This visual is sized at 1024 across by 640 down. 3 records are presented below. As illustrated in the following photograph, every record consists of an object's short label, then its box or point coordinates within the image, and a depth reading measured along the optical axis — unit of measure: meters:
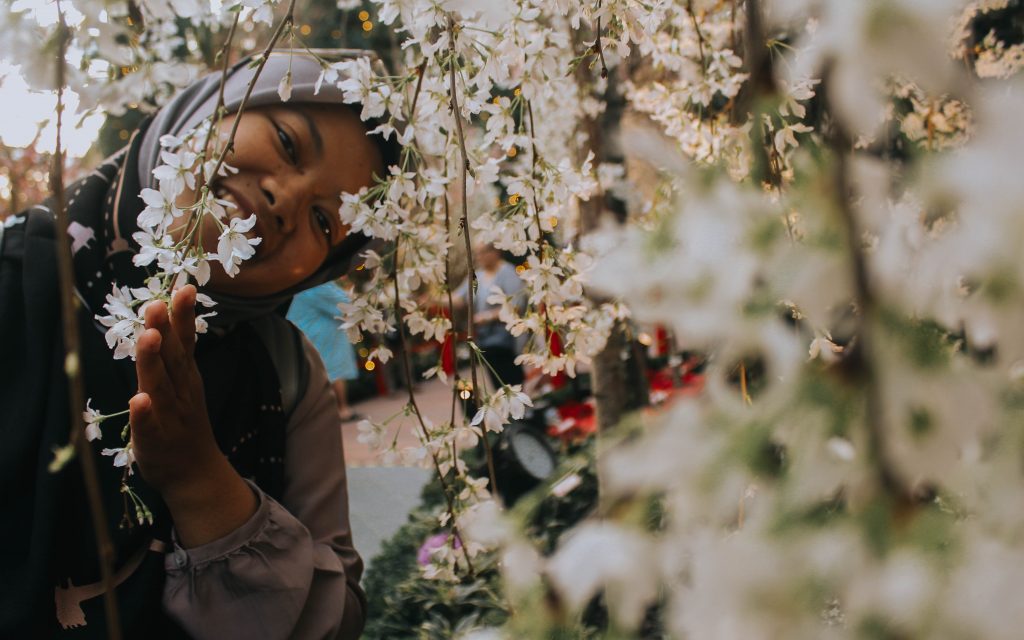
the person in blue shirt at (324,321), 2.08
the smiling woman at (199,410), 1.14
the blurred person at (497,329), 5.33
